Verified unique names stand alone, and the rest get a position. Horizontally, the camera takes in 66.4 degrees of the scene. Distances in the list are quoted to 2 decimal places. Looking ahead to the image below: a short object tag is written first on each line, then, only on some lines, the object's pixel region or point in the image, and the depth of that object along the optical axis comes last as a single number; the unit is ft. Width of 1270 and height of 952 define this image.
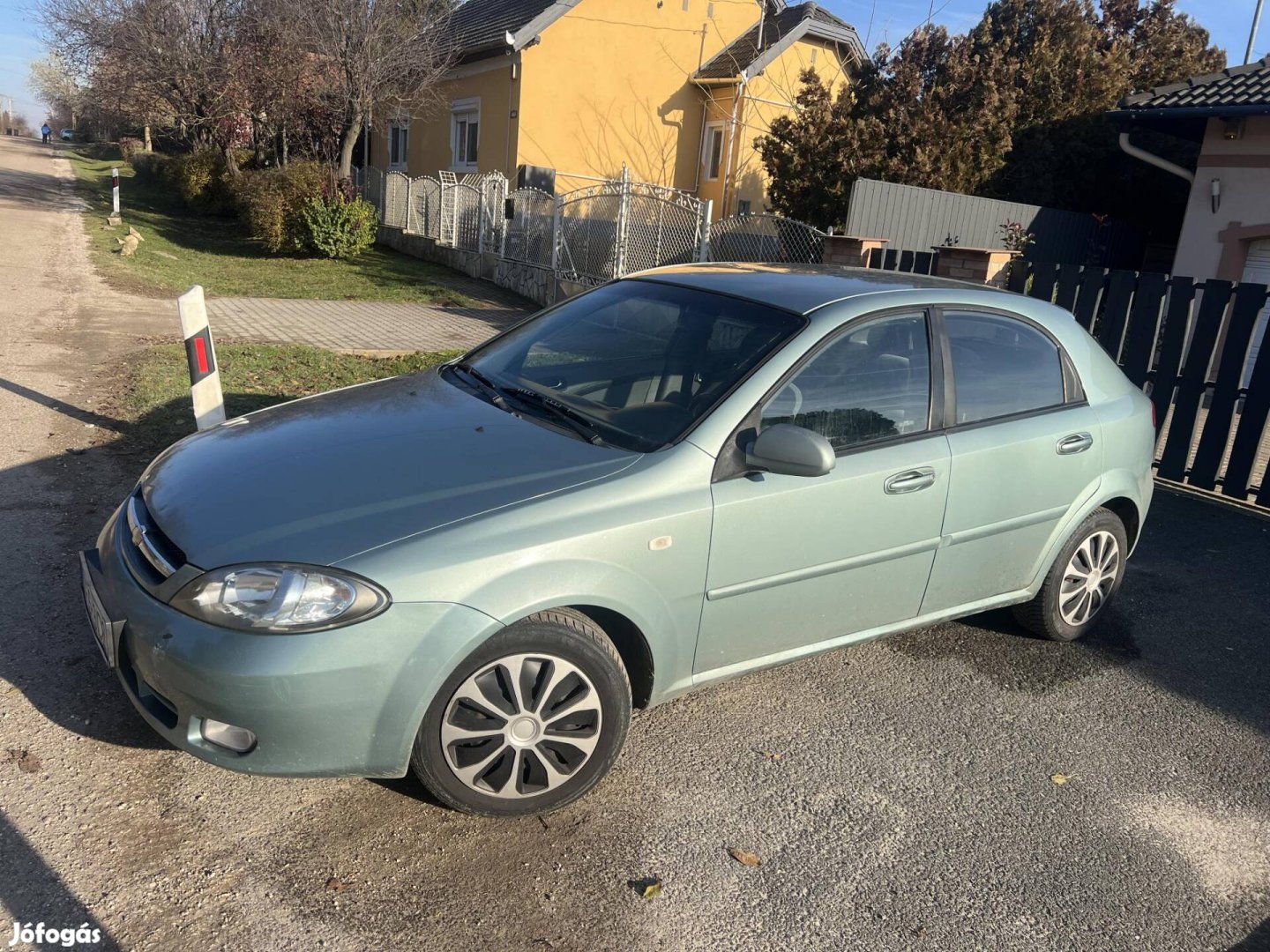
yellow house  65.82
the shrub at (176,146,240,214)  87.45
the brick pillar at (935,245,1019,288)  30.91
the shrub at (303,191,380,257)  60.49
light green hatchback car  8.75
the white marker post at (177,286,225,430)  18.43
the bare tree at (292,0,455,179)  64.08
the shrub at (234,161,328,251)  61.77
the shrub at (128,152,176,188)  100.39
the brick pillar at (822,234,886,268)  35.09
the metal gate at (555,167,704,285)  41.93
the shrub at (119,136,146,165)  150.82
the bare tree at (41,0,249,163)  73.20
